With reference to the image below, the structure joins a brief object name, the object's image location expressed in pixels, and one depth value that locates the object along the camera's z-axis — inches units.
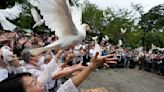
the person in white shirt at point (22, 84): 38.4
